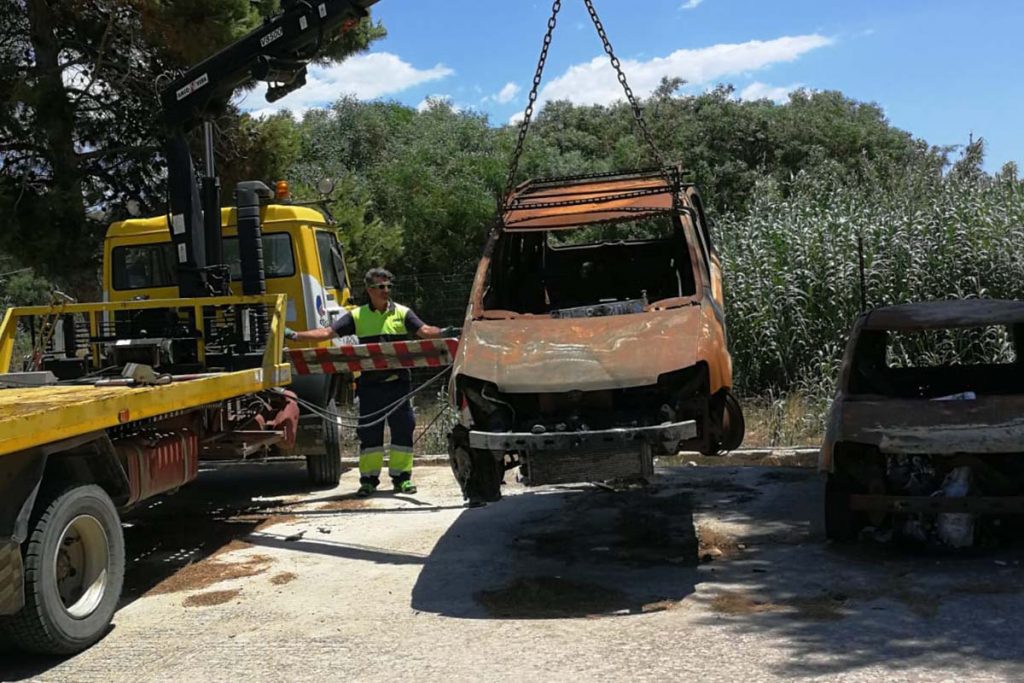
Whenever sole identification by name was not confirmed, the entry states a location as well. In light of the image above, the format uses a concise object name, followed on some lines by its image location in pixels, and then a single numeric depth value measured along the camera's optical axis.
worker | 8.98
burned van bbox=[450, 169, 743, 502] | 5.74
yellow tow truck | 4.88
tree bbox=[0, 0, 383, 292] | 13.38
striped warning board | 8.54
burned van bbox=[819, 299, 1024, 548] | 5.94
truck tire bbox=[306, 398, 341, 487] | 9.48
